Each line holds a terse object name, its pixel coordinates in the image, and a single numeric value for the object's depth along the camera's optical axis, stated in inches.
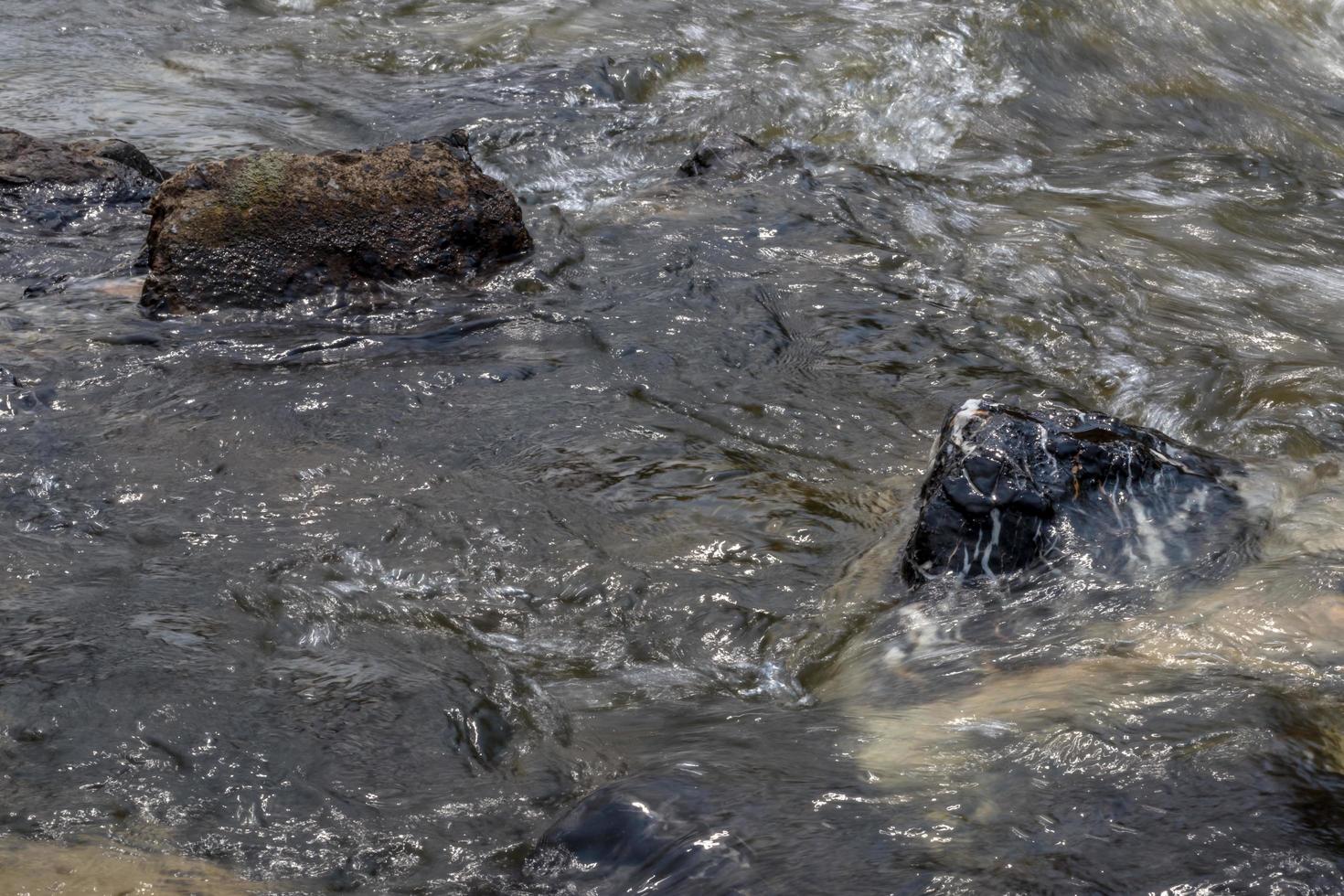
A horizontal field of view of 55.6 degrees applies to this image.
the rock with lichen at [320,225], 193.5
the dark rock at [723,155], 250.2
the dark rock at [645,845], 92.1
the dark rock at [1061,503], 131.5
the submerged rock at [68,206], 205.2
